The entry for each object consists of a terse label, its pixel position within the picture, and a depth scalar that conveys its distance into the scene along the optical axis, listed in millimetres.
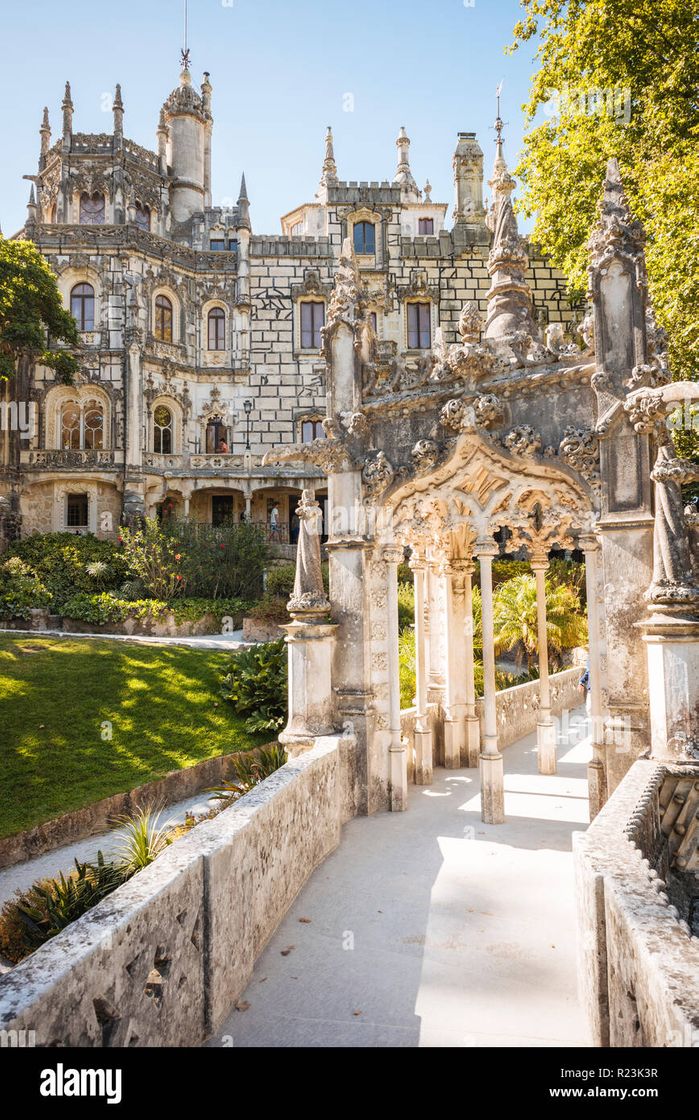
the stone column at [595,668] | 7031
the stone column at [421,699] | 10180
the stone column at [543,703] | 10438
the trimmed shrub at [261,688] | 14328
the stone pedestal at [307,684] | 8297
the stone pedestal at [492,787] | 8164
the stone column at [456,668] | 11109
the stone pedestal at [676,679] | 6023
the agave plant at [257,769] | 9773
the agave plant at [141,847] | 7125
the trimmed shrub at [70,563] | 24656
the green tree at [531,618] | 18078
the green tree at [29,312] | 26359
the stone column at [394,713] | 8664
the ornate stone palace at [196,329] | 31922
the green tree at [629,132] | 12484
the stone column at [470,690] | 11086
